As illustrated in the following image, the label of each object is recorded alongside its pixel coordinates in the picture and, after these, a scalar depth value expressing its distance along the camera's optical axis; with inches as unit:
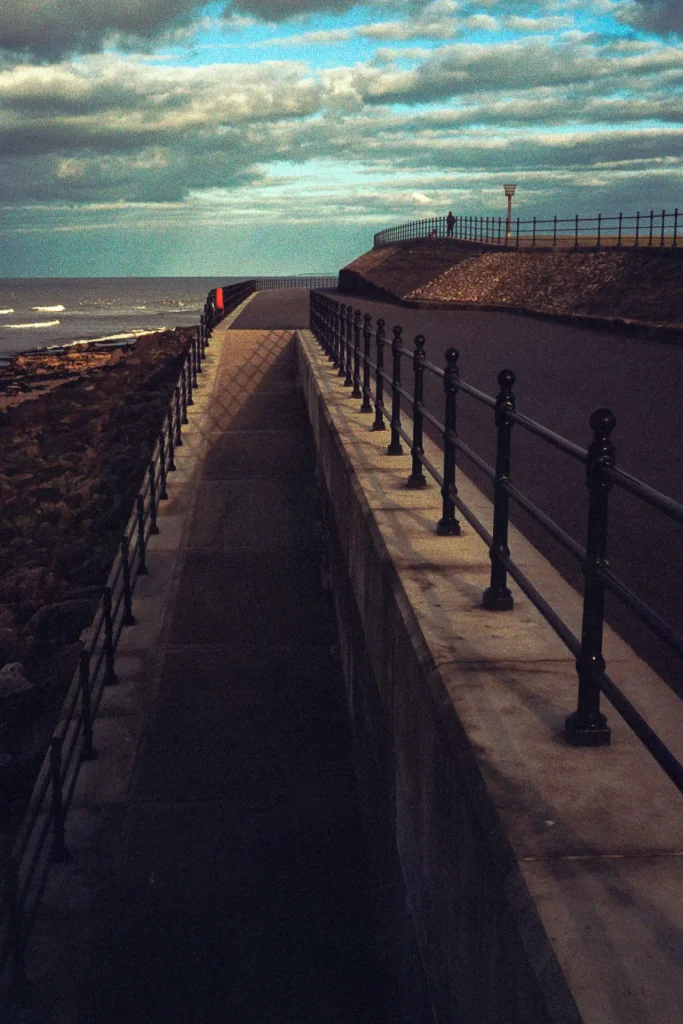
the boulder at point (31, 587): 554.9
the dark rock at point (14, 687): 414.3
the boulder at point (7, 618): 513.3
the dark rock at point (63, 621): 472.4
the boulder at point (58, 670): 406.9
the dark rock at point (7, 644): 463.2
